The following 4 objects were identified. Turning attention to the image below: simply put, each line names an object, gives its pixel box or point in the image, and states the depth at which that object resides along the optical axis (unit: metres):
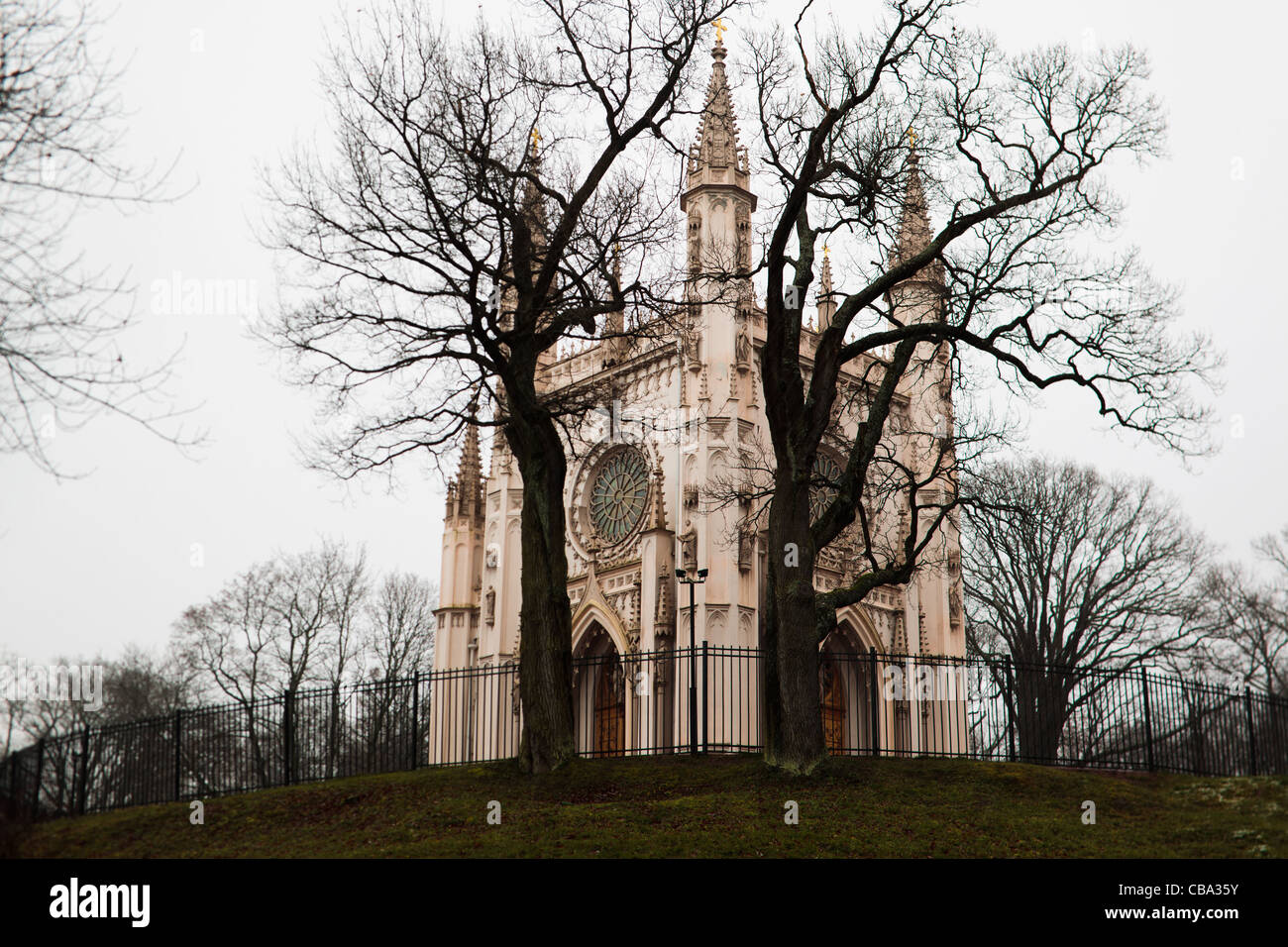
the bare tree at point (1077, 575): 34.56
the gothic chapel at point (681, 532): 28.39
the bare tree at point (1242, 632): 33.91
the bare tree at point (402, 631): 47.06
